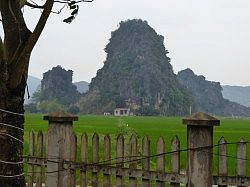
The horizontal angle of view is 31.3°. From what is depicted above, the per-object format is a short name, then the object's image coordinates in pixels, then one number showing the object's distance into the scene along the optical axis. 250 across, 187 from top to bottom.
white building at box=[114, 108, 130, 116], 125.93
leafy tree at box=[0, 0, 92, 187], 3.63
